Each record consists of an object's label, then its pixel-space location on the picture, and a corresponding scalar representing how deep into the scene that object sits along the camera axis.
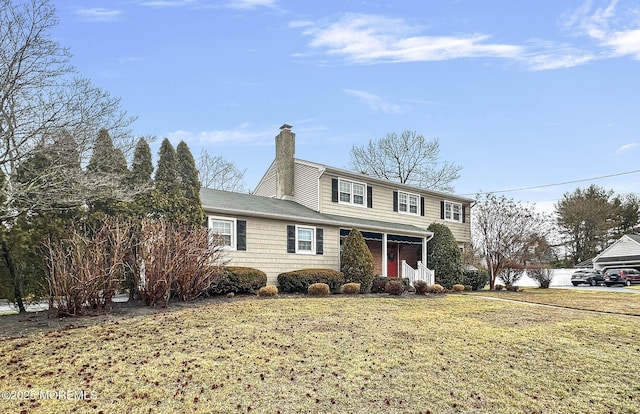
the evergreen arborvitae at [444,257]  19.53
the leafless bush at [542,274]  24.88
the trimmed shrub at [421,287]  15.20
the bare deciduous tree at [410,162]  34.75
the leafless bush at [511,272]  22.68
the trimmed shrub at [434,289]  15.76
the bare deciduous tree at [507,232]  22.06
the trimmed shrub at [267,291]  12.95
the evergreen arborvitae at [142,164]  12.34
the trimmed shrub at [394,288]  14.57
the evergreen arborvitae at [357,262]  15.75
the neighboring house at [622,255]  32.34
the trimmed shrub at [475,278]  20.38
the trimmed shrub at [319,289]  13.81
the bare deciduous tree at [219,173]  31.38
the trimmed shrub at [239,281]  12.87
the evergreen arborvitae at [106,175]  10.60
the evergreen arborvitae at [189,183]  12.92
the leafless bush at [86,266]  8.75
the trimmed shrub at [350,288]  14.59
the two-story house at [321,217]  14.97
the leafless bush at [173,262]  10.20
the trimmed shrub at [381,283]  15.88
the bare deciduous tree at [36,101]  9.66
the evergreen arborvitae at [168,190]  12.27
